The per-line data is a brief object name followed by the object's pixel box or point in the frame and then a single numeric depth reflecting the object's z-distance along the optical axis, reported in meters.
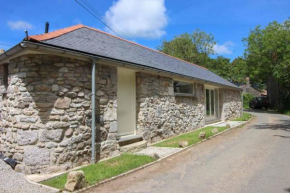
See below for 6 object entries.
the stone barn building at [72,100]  6.09
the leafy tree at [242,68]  32.00
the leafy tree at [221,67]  45.69
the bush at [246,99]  41.62
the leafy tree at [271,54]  26.61
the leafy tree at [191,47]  44.09
